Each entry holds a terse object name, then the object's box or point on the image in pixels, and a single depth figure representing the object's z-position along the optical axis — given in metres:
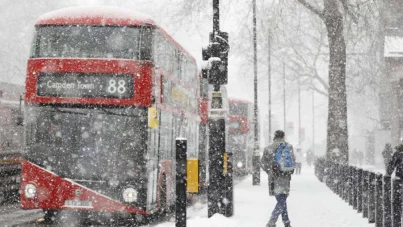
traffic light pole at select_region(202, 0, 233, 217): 13.36
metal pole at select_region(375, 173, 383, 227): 12.05
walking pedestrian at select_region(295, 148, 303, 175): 36.89
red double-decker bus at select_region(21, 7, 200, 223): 12.75
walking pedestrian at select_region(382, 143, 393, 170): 31.83
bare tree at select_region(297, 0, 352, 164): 24.62
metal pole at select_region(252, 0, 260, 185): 25.31
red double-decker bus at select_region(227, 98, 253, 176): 33.25
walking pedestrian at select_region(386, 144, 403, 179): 14.13
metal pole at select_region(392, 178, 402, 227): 10.62
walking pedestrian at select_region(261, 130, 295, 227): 11.67
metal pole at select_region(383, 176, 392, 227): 11.41
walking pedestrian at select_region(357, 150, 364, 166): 51.69
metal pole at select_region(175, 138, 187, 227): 8.84
